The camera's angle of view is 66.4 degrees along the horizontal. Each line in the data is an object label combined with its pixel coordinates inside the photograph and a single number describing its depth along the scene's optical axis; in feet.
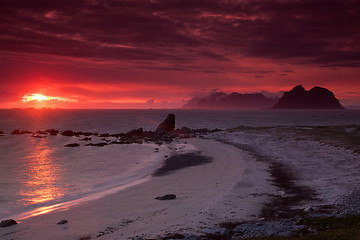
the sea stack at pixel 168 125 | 246.78
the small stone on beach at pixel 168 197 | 60.90
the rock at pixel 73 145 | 179.73
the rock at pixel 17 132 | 277.19
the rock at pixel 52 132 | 270.46
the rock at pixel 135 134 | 224.33
